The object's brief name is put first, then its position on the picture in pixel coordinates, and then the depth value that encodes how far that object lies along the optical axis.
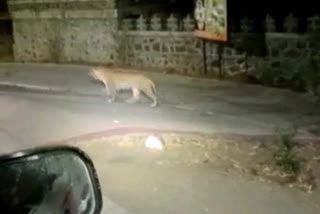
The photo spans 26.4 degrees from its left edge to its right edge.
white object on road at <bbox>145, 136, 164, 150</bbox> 8.80
